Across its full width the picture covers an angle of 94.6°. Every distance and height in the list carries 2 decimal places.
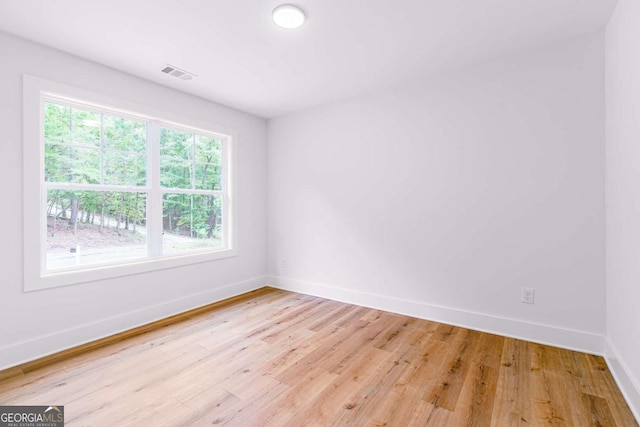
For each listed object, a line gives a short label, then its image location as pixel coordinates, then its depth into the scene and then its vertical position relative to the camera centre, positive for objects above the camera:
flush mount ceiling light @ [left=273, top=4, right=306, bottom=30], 1.98 +1.37
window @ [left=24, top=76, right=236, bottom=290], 2.41 +0.25
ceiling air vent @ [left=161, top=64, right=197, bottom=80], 2.81 +1.38
